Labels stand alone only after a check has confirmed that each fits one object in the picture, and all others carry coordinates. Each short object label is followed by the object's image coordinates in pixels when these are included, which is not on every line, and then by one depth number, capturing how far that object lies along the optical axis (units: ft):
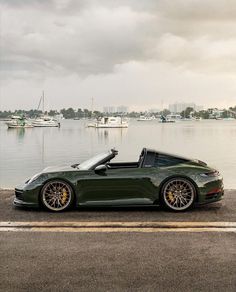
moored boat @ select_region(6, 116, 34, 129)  466.29
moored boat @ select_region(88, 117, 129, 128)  445.54
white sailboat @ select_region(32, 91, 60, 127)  482.69
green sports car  30.12
